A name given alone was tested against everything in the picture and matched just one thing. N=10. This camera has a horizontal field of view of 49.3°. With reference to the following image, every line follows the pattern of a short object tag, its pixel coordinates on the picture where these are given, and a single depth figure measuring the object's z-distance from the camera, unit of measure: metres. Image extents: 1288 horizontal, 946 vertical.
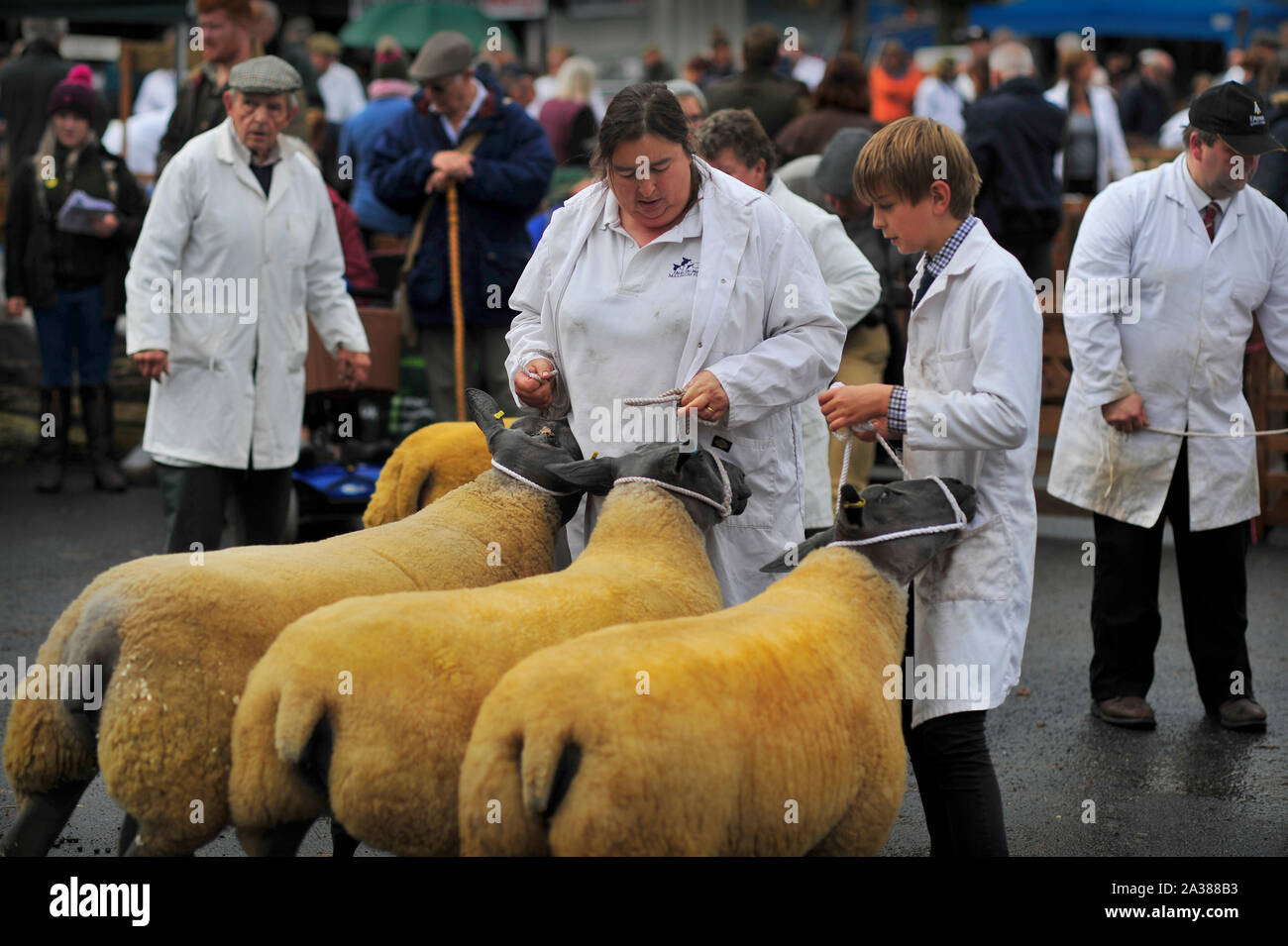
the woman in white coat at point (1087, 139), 11.74
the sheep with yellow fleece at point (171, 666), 3.22
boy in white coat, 3.51
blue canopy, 23.25
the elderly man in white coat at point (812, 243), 5.73
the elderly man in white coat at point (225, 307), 5.74
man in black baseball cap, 5.44
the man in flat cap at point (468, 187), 7.50
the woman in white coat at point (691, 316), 3.79
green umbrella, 17.20
